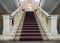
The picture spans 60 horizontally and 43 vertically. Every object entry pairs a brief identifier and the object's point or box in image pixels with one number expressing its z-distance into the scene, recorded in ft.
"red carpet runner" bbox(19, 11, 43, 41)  8.78
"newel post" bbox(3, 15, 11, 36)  9.48
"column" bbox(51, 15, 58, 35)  9.49
